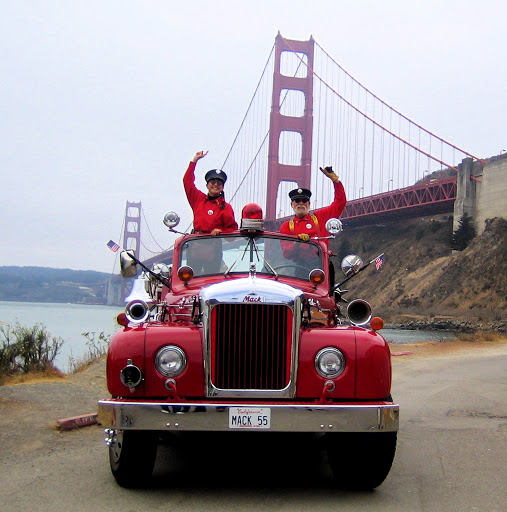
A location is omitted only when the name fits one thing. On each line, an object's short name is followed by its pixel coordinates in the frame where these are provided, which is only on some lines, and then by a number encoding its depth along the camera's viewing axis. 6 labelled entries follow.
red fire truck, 4.21
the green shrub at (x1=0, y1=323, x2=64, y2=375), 10.01
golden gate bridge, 49.75
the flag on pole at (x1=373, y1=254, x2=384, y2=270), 5.78
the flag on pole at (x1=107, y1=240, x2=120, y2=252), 7.20
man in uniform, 6.62
